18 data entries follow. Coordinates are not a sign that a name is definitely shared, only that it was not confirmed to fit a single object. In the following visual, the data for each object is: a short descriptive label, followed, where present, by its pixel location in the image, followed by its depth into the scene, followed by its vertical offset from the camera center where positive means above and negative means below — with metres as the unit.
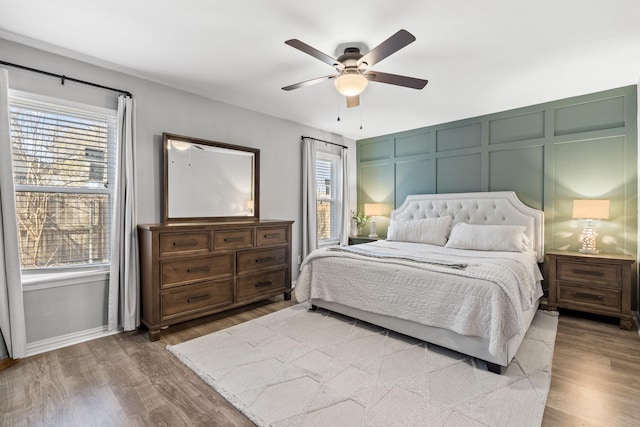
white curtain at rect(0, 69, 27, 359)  2.30 -0.34
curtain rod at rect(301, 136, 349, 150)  4.95 +1.19
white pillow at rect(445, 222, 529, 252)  3.57 -0.33
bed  2.25 -0.59
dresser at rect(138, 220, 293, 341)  2.83 -0.62
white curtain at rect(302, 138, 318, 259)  4.77 +0.18
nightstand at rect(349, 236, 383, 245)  5.24 -0.51
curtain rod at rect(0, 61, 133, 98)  2.43 +1.17
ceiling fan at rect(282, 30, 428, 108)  2.28 +1.13
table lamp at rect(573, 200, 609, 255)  3.24 -0.04
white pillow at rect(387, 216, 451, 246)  4.21 -0.29
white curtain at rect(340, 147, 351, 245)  5.46 +0.14
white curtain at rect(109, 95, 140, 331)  2.89 -0.23
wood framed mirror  3.34 +0.37
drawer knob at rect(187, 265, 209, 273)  3.03 -0.61
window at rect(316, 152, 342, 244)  5.25 +0.26
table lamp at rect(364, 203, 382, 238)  5.33 -0.01
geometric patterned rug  1.78 -1.20
